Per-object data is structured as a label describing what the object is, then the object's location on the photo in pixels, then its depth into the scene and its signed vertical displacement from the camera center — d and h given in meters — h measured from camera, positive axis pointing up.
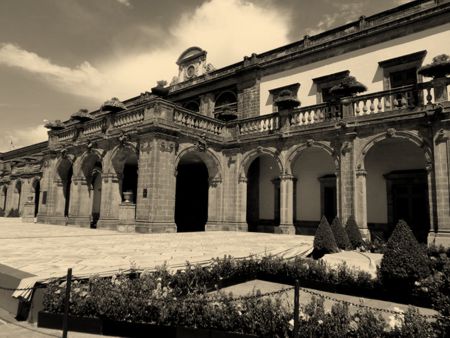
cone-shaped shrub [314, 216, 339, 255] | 10.31 -1.14
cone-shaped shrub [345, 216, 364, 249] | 12.44 -1.05
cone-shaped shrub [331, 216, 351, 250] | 11.75 -1.05
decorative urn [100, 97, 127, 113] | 17.97 +5.35
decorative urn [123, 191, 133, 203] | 16.31 +0.24
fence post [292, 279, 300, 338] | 3.67 -1.25
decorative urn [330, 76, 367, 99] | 14.95 +5.63
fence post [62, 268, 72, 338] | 4.21 -1.36
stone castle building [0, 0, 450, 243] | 14.34 +3.16
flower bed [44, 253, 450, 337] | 4.20 -1.48
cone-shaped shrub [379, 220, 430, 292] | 6.70 -1.14
